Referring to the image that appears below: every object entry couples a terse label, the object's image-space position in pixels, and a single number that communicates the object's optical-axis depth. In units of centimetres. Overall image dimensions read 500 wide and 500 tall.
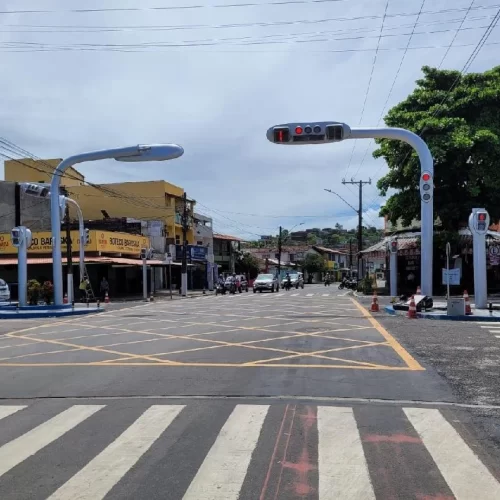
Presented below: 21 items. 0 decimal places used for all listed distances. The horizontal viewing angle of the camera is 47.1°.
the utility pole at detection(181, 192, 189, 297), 4148
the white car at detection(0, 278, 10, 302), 2869
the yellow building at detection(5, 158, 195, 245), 5141
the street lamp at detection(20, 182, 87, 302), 2630
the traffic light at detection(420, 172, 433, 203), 2109
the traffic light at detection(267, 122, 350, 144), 1942
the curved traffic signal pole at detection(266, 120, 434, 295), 1945
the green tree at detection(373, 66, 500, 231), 2916
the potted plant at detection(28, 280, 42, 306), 2705
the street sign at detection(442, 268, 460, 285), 2211
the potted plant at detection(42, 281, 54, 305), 2702
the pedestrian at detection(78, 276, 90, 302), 2928
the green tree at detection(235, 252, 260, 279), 7679
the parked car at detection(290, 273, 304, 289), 6191
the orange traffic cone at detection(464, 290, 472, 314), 1864
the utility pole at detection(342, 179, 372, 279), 4866
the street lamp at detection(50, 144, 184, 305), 2327
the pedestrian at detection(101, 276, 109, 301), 3740
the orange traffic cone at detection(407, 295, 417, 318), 1898
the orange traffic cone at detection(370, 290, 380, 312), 2227
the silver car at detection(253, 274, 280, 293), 4779
